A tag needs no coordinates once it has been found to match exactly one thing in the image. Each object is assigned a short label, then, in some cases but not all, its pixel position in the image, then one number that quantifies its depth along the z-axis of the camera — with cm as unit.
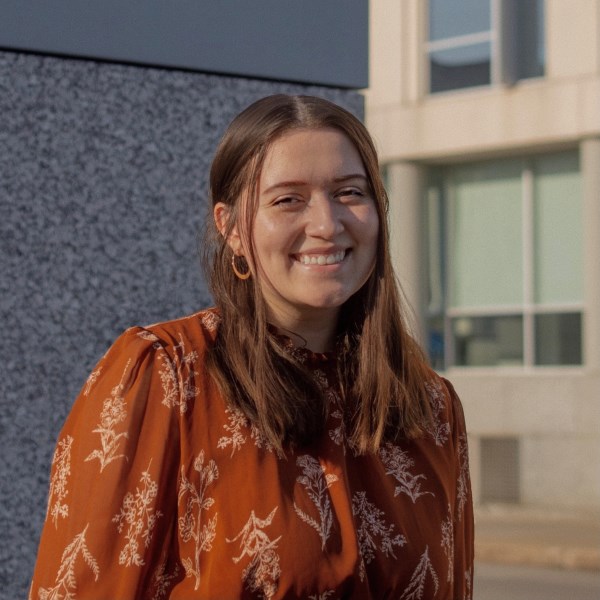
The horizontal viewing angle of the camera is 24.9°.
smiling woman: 208
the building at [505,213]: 1662
